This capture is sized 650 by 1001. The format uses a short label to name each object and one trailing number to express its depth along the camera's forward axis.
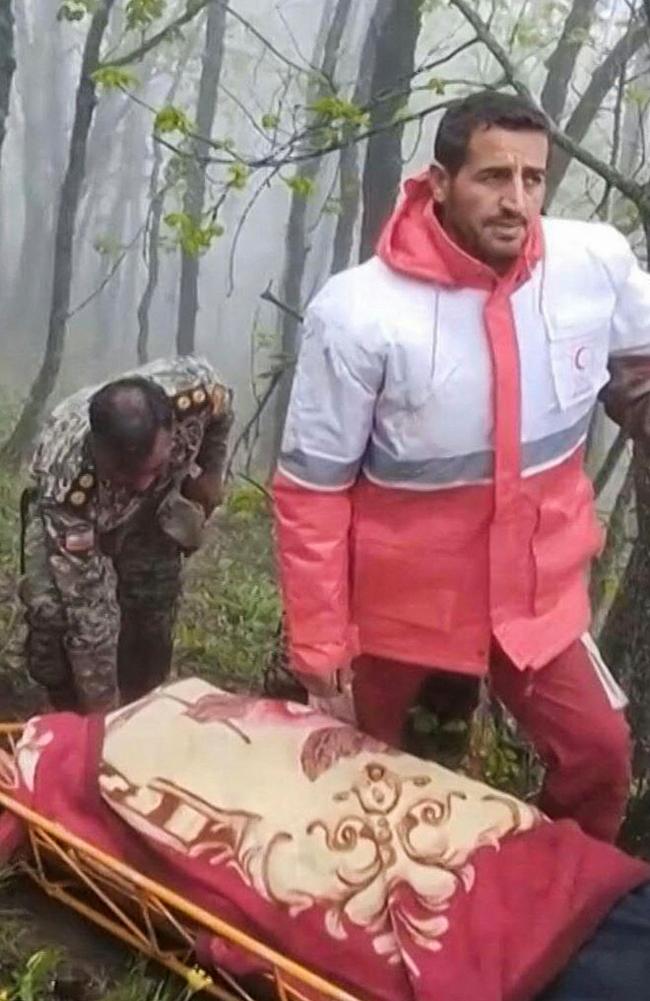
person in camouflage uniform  3.01
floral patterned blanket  2.24
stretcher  2.24
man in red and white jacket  2.36
